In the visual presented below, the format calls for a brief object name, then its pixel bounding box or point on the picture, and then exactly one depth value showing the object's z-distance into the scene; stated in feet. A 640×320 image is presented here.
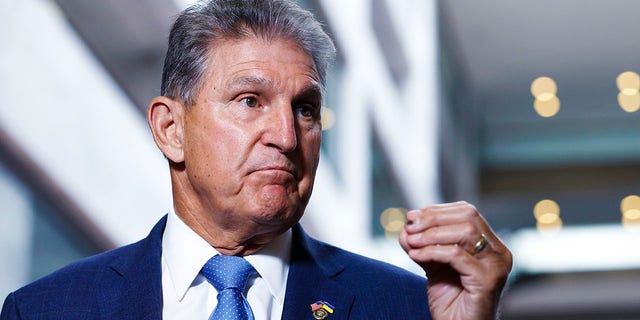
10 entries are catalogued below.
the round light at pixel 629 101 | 43.93
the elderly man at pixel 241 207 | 6.42
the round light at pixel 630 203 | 47.44
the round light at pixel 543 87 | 43.21
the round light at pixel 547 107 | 45.16
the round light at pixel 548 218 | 49.67
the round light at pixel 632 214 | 49.04
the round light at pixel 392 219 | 28.84
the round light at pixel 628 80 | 42.14
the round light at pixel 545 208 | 48.22
